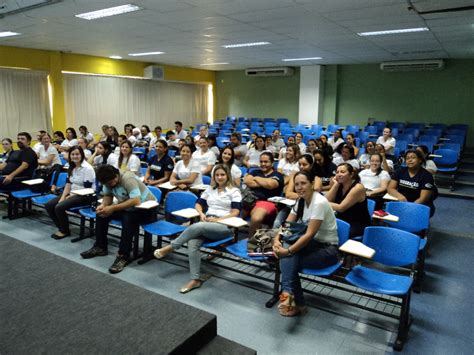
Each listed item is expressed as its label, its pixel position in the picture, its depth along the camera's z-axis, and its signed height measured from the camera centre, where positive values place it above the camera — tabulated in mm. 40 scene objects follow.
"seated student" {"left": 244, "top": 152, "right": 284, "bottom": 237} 4344 -781
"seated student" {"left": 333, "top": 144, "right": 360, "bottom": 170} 5465 -566
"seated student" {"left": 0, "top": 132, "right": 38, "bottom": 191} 5309 -825
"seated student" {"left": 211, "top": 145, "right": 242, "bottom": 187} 4752 -543
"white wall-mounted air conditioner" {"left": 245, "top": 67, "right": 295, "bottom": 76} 12973 +1561
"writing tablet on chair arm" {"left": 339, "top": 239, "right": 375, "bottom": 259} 2617 -956
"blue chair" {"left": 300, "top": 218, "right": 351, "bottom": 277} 2791 -1152
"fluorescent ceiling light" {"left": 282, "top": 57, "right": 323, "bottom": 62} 10530 +1631
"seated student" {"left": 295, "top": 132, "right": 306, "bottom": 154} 7535 -506
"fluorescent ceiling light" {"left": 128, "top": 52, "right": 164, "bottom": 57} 9624 +1559
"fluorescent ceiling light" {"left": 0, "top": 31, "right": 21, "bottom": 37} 6816 +1445
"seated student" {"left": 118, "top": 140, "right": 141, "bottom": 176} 5305 -674
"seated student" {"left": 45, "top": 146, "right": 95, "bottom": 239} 4555 -1032
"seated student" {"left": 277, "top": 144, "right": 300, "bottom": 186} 5109 -632
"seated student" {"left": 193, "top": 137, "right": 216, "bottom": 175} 5704 -655
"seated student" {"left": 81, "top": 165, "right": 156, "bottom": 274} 3715 -928
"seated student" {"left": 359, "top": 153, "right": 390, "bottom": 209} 4621 -755
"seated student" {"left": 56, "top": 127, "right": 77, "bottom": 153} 7691 -617
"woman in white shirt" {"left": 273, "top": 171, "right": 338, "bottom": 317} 2855 -1029
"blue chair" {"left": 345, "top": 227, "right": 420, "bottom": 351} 2557 -1149
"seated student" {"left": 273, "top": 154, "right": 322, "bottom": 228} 3912 -832
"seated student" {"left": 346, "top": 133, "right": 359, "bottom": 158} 7191 -447
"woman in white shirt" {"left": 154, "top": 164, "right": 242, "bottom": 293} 3379 -991
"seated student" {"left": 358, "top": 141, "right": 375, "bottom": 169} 6072 -629
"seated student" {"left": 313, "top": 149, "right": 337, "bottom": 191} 4895 -683
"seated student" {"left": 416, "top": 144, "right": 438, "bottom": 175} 5488 -701
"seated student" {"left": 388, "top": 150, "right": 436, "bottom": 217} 4086 -744
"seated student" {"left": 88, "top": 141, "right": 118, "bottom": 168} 5469 -633
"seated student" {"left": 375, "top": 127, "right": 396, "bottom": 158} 7709 -516
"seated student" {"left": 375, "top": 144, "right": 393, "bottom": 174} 5437 -679
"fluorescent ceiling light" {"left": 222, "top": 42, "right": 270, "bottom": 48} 7781 +1498
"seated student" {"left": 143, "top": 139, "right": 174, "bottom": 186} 5359 -777
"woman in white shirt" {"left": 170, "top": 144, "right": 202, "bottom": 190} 4891 -779
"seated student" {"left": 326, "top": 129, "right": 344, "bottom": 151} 8375 -512
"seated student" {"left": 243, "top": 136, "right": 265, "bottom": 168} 6558 -694
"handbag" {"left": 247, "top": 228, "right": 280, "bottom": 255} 3099 -1074
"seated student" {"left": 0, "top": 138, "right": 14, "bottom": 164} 6520 -635
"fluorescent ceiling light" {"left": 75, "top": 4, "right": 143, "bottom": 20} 4895 +1389
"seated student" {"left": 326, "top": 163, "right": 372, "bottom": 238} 3424 -789
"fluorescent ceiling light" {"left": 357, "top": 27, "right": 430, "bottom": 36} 6117 +1456
